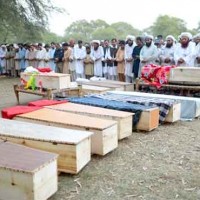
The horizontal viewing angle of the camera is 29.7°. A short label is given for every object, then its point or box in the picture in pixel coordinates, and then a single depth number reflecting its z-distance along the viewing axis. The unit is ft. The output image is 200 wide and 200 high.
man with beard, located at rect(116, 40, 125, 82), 38.34
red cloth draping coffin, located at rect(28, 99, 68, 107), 21.00
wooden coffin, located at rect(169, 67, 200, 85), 27.89
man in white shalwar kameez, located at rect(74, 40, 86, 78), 43.32
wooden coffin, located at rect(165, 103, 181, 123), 22.06
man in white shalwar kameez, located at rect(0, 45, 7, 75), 59.26
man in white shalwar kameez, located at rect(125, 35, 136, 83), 37.35
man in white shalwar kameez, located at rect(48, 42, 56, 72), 49.25
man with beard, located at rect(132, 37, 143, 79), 36.09
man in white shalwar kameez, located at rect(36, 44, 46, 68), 51.65
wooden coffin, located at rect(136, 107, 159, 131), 20.26
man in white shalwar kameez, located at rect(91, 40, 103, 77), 40.96
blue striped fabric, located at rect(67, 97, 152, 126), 20.45
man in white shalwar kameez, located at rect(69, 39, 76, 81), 44.11
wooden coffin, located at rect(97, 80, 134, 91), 30.01
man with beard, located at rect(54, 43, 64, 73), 45.88
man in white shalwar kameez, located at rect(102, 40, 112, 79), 40.38
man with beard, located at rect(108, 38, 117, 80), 39.93
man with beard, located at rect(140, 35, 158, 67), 34.47
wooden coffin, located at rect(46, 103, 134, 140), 18.30
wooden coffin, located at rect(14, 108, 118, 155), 15.83
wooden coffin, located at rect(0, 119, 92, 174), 13.82
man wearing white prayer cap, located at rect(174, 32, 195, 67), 32.17
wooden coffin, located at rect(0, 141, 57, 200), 11.28
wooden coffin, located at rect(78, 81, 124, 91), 28.89
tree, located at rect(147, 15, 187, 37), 134.72
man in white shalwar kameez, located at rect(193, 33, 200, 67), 32.01
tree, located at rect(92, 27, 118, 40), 158.76
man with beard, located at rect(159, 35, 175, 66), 33.58
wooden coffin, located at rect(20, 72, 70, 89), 27.32
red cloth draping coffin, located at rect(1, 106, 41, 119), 18.48
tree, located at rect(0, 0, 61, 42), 48.14
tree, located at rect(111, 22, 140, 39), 176.31
